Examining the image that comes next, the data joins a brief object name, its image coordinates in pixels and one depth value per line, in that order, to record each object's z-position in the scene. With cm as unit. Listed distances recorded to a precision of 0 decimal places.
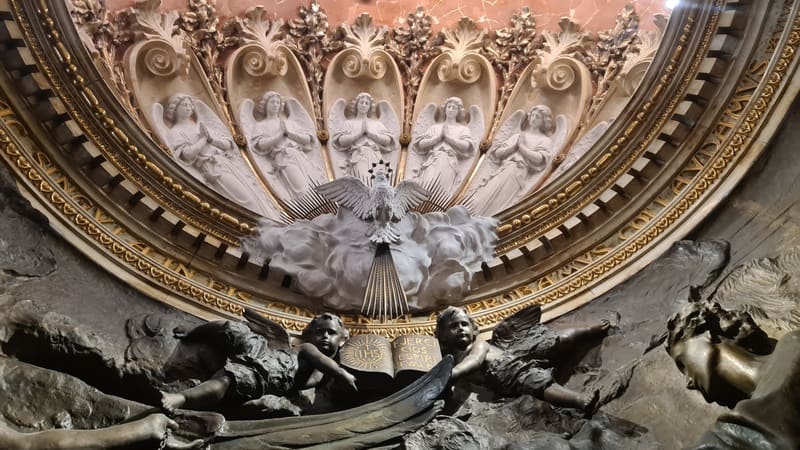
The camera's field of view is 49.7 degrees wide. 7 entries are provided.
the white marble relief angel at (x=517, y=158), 816
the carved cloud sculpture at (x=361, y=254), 692
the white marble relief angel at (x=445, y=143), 844
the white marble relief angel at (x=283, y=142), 830
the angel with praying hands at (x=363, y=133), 854
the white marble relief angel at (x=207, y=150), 791
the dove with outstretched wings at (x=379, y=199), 705
